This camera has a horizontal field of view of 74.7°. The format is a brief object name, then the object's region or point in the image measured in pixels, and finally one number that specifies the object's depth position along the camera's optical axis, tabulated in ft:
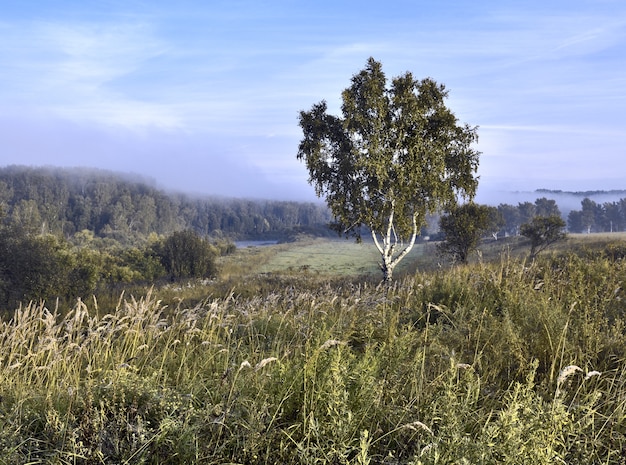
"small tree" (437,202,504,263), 106.22
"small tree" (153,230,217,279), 147.64
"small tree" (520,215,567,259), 134.51
